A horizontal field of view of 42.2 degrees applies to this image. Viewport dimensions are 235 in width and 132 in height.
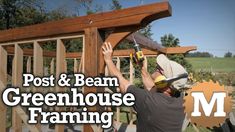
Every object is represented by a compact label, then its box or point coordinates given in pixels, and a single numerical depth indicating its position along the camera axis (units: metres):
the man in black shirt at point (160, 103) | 2.27
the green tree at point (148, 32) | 32.12
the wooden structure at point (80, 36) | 2.29
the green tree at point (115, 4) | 31.33
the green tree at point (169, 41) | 29.92
